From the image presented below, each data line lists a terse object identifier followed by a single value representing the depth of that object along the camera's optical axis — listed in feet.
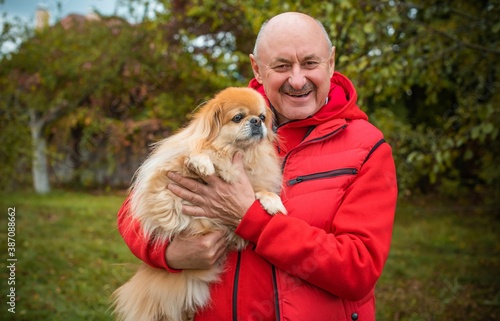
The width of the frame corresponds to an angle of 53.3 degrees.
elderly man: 6.32
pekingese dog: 7.48
